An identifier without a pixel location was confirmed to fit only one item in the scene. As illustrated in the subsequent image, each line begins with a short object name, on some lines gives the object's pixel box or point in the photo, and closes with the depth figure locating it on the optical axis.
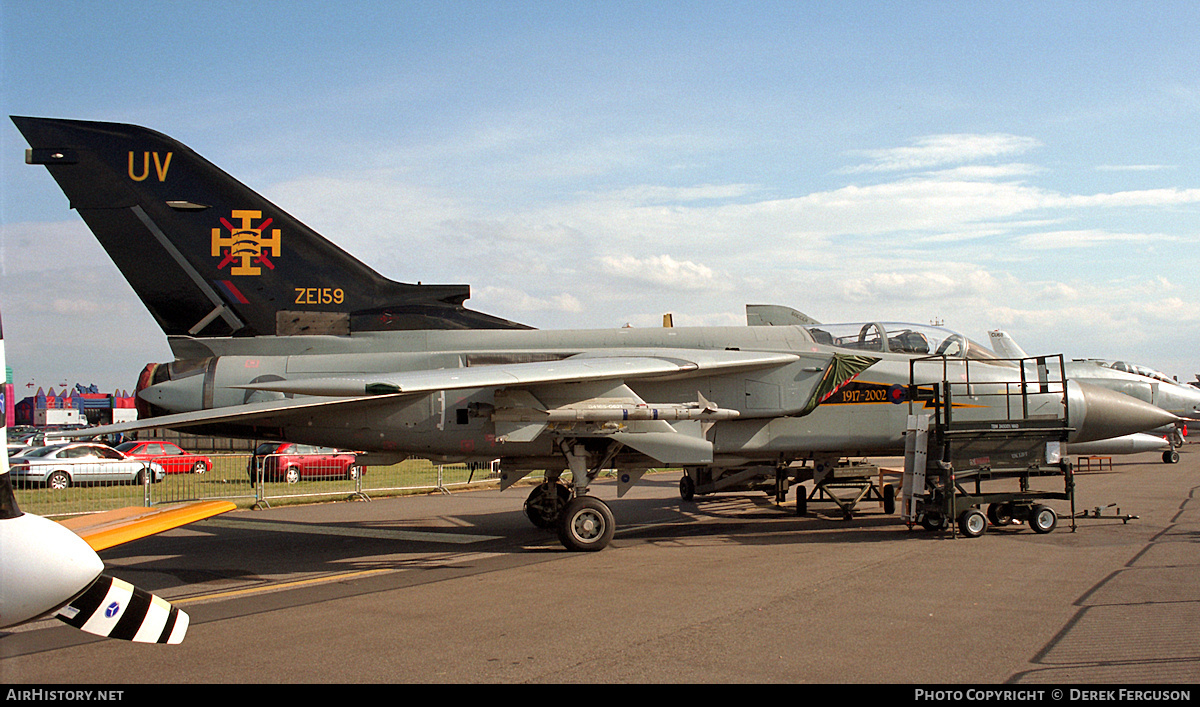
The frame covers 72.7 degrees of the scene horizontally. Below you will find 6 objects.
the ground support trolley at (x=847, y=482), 13.70
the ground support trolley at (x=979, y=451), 11.20
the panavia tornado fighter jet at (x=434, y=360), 10.55
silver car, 20.80
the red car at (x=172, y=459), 26.53
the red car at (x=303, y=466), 22.28
